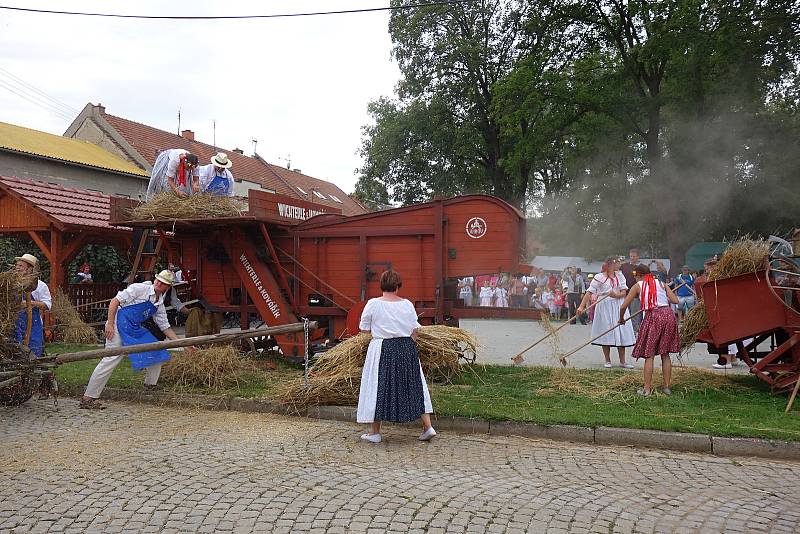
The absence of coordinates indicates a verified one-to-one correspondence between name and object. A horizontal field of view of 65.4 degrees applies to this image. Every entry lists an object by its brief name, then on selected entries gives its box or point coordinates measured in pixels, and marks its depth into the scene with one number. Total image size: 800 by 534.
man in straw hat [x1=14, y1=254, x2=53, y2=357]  7.51
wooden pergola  13.16
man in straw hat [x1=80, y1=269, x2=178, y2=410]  7.52
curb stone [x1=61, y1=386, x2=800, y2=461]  5.52
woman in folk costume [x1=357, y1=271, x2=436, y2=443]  5.86
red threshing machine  8.75
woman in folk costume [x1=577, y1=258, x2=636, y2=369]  10.01
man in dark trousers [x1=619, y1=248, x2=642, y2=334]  12.59
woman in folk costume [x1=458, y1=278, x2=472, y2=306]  26.31
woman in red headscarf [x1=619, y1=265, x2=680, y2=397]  7.33
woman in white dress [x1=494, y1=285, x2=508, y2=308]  24.02
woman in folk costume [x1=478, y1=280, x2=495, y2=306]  24.52
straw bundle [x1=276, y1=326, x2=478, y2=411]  7.09
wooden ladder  10.71
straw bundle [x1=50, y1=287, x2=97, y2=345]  12.88
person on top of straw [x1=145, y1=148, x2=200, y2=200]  9.62
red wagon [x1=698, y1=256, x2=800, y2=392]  7.24
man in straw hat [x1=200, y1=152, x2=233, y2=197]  9.68
